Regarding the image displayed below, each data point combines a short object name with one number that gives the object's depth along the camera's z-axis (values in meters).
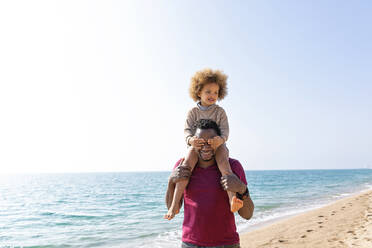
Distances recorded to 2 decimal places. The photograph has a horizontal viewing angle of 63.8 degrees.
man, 2.23
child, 2.43
